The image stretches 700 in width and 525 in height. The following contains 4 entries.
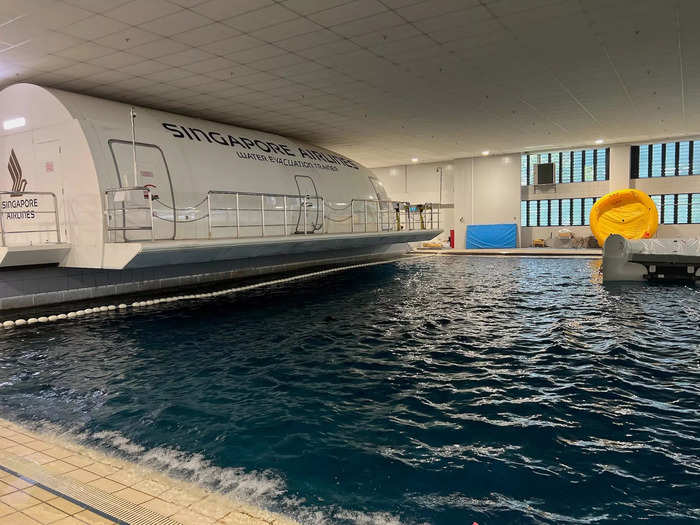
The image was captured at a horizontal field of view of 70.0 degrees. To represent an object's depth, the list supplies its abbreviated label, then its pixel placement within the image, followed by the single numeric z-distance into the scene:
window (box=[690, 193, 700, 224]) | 21.61
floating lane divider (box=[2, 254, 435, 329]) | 8.74
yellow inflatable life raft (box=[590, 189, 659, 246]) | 19.64
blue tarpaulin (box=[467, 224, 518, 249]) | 24.48
